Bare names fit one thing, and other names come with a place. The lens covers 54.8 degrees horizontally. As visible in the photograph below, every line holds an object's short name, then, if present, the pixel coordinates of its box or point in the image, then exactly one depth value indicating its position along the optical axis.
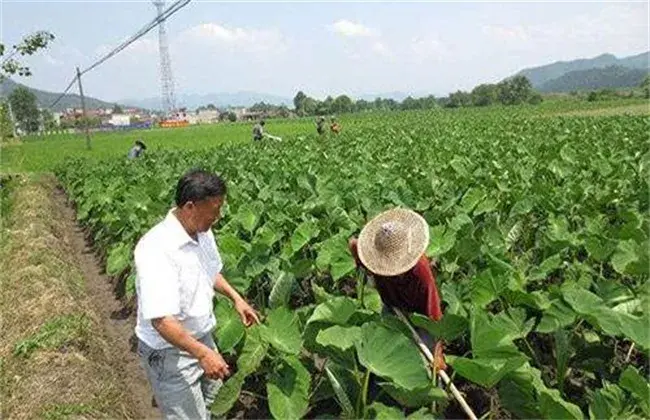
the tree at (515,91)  81.64
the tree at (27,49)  17.44
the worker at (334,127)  28.92
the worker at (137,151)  19.16
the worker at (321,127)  27.96
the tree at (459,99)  86.54
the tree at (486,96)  83.25
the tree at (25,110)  89.00
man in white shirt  3.11
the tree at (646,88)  62.65
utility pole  36.28
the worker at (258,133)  26.31
